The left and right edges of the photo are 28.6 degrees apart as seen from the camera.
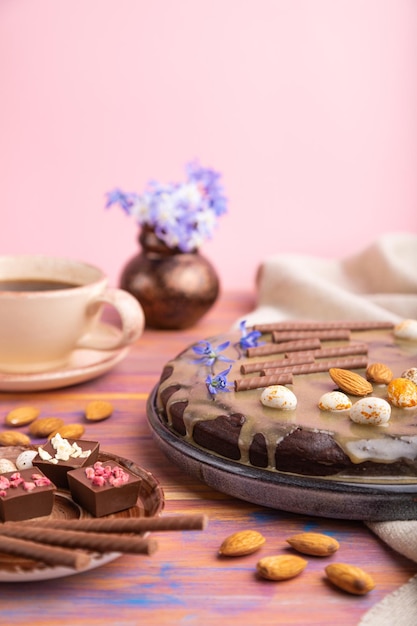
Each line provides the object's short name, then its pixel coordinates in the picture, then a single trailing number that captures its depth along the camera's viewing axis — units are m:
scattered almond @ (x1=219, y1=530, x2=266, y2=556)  0.90
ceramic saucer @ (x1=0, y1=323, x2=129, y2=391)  1.36
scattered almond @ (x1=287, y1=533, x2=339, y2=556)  0.89
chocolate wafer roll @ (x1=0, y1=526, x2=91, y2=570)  0.77
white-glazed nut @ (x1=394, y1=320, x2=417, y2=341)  1.35
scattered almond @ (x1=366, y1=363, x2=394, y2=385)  1.13
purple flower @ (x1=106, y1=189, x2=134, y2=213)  1.76
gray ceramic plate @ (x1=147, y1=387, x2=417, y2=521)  0.93
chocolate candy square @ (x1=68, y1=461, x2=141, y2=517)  0.90
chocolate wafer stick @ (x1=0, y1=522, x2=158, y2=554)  0.78
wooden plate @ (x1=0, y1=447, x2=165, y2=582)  0.80
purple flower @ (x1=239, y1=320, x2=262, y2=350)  1.33
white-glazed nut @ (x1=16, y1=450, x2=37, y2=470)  1.00
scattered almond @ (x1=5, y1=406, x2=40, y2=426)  1.25
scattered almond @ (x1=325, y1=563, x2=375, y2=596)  0.83
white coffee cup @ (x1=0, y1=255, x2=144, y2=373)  1.36
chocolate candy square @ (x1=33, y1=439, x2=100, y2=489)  0.97
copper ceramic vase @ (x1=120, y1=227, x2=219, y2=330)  1.73
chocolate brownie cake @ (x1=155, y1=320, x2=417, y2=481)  0.96
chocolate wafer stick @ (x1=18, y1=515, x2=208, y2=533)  0.80
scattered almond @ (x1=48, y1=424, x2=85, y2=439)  1.20
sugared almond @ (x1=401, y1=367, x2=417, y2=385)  1.12
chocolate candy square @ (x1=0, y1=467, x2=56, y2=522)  0.88
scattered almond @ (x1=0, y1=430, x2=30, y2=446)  1.16
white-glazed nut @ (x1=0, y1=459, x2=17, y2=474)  0.99
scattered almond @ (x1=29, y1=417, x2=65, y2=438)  1.21
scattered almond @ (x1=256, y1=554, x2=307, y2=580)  0.86
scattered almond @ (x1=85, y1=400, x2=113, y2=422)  1.28
